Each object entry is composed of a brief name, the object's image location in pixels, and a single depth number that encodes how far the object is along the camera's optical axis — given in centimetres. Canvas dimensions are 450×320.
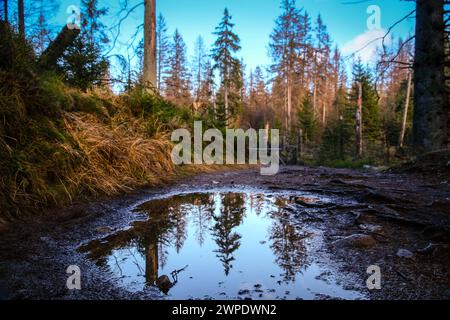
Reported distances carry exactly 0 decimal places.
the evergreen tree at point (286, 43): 2922
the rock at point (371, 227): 265
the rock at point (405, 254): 205
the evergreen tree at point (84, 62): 650
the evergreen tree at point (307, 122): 2579
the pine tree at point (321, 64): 3388
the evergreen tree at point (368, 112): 2147
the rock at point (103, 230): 277
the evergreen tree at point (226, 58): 2644
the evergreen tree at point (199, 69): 4275
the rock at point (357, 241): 231
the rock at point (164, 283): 171
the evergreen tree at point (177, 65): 3888
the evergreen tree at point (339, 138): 1853
